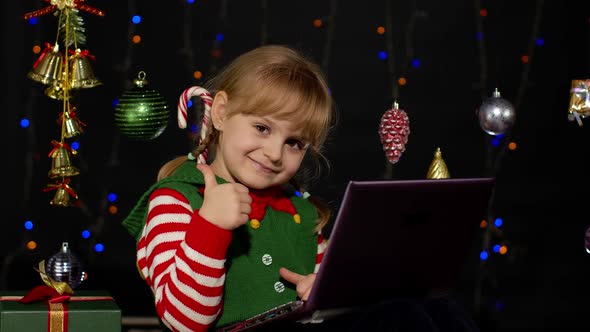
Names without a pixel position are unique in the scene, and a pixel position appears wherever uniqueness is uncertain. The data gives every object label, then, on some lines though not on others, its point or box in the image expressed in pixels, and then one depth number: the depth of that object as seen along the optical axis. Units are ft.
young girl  5.21
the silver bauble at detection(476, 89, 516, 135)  8.00
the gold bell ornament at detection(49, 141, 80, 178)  7.27
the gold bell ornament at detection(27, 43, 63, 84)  6.99
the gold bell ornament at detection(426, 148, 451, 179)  7.32
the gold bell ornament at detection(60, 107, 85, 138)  7.24
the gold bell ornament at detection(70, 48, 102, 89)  7.05
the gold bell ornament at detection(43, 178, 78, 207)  7.40
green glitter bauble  7.17
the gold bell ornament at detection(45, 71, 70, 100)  7.10
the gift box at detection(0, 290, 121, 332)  5.53
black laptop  4.74
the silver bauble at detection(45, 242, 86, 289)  7.53
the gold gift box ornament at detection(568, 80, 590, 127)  7.32
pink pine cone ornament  8.07
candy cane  6.15
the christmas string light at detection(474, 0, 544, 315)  10.35
